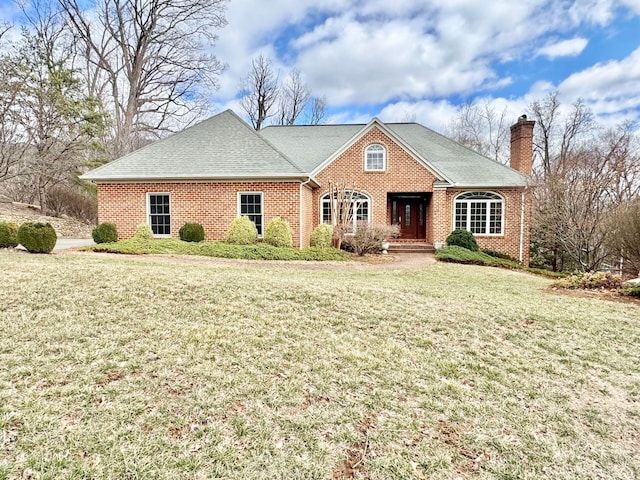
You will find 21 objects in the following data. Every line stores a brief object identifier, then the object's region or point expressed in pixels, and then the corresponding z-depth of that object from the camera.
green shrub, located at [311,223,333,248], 14.48
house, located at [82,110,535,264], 14.16
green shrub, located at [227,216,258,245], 13.22
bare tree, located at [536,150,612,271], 13.31
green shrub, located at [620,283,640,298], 8.05
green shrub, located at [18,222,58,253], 9.64
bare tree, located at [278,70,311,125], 38.34
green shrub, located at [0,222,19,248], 10.02
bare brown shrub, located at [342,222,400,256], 14.29
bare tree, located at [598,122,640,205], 13.94
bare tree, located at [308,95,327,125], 39.59
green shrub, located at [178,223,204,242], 13.47
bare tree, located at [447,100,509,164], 34.75
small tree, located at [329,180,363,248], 15.18
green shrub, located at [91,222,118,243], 12.91
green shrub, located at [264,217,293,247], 13.26
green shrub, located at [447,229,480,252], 16.06
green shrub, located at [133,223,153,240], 13.49
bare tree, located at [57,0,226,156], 26.28
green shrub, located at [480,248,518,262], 16.94
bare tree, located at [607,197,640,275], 9.28
